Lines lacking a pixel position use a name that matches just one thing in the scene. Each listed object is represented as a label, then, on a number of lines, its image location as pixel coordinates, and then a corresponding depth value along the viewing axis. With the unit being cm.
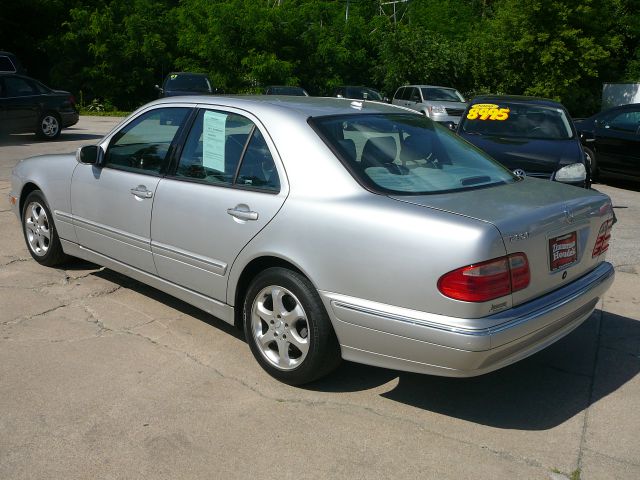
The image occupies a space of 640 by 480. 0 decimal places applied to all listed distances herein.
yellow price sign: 971
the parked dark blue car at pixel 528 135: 821
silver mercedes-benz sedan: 338
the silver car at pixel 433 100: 2209
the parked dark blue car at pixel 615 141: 1179
